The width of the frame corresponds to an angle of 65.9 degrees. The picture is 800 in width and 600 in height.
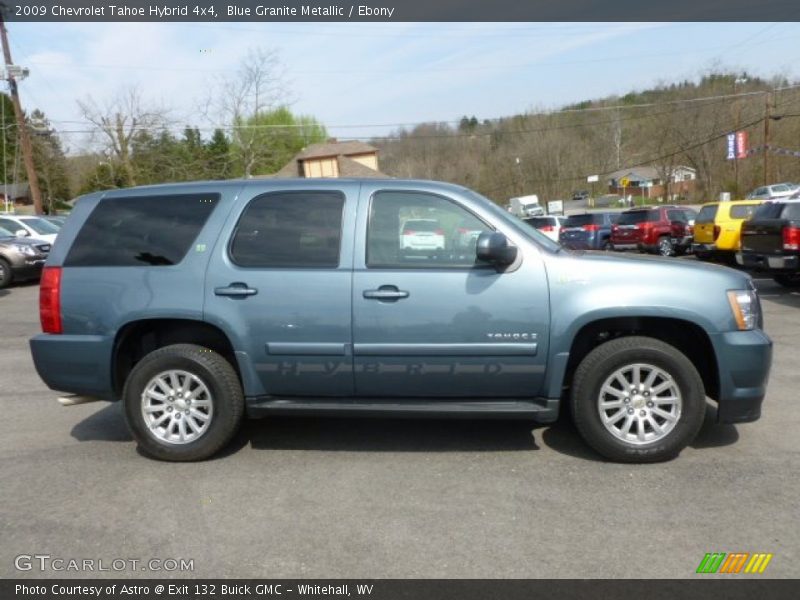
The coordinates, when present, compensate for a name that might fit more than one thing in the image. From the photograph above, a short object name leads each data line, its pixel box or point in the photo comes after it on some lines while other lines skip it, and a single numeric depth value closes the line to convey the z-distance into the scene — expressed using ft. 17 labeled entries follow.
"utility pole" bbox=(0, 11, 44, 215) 80.94
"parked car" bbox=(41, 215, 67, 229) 63.67
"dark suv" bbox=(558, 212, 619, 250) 72.79
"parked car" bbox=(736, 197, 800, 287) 34.76
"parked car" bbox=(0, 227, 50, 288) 48.93
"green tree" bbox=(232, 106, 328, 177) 114.32
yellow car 51.03
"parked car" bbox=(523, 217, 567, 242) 75.50
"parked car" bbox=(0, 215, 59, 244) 57.57
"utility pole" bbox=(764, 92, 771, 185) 116.75
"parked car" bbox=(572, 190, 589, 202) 263.29
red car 64.23
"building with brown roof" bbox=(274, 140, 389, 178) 143.54
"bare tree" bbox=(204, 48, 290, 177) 113.09
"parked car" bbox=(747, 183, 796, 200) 117.50
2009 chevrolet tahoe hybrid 13.08
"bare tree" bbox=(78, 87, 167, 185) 124.16
